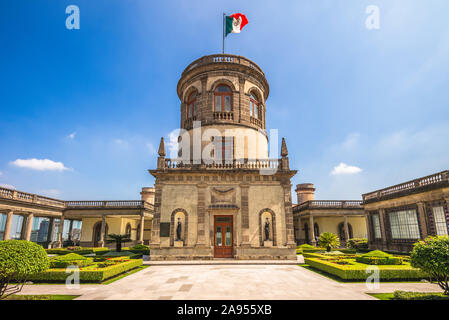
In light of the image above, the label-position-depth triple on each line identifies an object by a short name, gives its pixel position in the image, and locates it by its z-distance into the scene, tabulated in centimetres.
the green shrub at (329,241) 2316
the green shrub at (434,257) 855
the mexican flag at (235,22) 2623
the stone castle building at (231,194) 2125
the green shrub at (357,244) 3017
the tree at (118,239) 2348
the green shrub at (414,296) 860
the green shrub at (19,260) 834
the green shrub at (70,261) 1431
